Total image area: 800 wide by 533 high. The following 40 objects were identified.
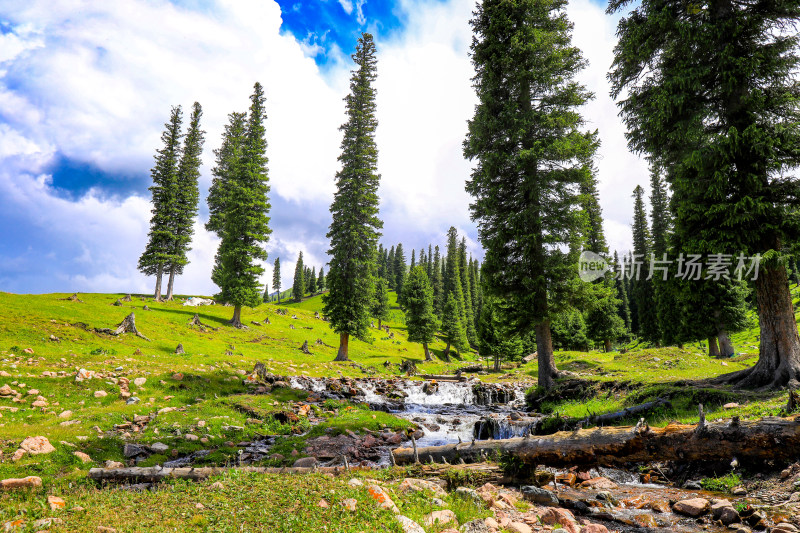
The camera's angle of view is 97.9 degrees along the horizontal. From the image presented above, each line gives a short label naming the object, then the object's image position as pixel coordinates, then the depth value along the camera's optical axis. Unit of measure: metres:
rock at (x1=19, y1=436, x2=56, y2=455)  8.52
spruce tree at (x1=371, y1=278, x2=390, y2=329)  79.84
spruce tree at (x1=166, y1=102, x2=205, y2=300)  51.53
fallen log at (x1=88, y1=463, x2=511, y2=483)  7.77
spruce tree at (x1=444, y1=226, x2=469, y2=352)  84.50
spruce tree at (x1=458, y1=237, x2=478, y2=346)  86.69
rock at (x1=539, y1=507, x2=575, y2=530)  5.79
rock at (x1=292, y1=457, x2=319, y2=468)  9.54
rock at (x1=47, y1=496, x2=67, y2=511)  5.68
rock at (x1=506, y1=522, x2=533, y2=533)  5.32
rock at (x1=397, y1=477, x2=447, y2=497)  6.77
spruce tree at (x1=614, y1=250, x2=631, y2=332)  71.00
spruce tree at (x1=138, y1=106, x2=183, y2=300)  49.72
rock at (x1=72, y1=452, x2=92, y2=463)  8.85
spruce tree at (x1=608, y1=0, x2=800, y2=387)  11.82
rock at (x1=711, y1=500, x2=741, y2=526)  5.71
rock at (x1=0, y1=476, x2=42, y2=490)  6.70
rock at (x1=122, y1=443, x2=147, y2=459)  9.83
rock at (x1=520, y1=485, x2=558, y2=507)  7.16
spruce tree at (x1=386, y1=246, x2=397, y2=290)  140.75
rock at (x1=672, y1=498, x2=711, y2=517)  6.11
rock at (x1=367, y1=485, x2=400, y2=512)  5.51
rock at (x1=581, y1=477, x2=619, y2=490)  8.13
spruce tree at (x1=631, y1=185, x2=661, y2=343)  50.53
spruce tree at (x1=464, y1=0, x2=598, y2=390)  17.77
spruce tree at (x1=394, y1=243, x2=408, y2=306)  134.38
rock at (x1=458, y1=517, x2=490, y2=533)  5.10
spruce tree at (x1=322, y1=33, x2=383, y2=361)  33.75
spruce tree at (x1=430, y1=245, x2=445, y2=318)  86.40
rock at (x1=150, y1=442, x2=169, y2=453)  10.40
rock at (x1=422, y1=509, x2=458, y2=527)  5.16
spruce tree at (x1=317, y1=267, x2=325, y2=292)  138.95
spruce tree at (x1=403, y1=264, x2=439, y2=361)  56.22
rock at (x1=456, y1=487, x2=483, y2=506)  6.46
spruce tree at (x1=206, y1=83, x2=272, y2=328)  40.50
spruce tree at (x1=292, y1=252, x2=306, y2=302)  126.75
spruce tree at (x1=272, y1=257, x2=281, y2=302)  150.00
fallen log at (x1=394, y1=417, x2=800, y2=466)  6.54
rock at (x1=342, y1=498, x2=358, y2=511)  5.47
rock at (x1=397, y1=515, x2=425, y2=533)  4.80
